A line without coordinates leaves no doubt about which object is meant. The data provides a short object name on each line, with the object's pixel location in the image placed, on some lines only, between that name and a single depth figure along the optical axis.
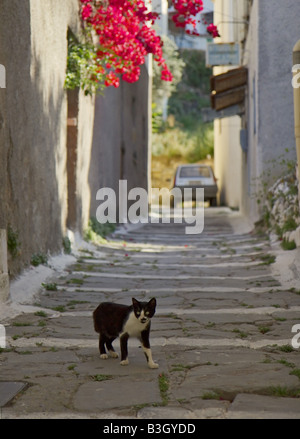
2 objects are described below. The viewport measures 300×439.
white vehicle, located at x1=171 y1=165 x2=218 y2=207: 22.95
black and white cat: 3.88
